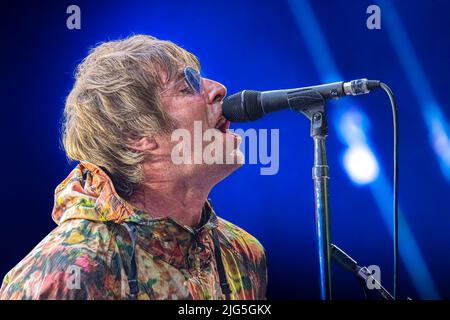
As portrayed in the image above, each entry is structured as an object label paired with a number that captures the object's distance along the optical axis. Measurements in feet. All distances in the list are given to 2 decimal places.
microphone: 6.57
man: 7.06
